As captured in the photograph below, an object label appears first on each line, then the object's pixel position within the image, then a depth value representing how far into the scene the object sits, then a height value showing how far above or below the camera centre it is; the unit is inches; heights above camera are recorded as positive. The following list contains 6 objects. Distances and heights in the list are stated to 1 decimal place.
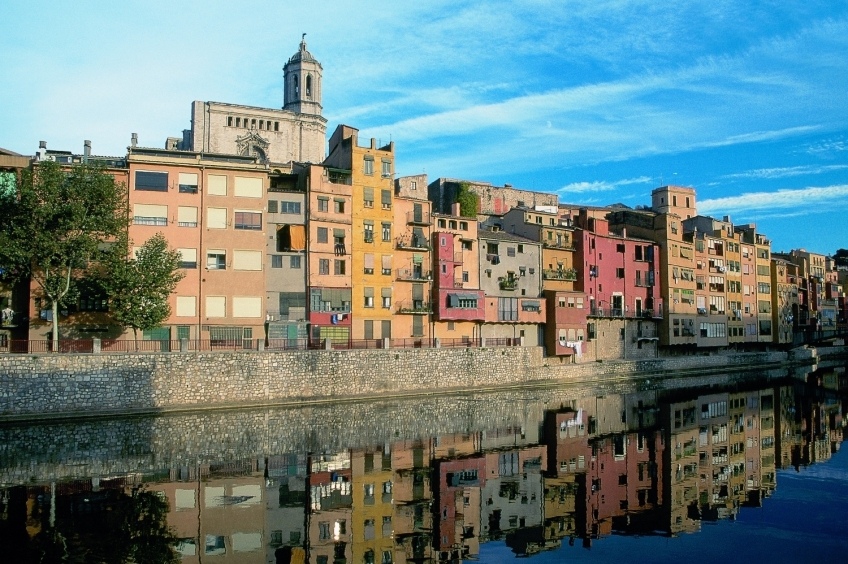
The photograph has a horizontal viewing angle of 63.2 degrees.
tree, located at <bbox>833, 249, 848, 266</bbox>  6299.2 +623.0
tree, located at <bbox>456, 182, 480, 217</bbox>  3075.8 +569.4
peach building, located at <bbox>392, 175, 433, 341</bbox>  2321.6 +197.4
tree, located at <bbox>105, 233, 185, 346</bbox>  1700.3 +107.8
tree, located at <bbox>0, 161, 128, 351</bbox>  1605.6 +252.3
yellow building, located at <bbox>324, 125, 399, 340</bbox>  2234.3 +301.2
